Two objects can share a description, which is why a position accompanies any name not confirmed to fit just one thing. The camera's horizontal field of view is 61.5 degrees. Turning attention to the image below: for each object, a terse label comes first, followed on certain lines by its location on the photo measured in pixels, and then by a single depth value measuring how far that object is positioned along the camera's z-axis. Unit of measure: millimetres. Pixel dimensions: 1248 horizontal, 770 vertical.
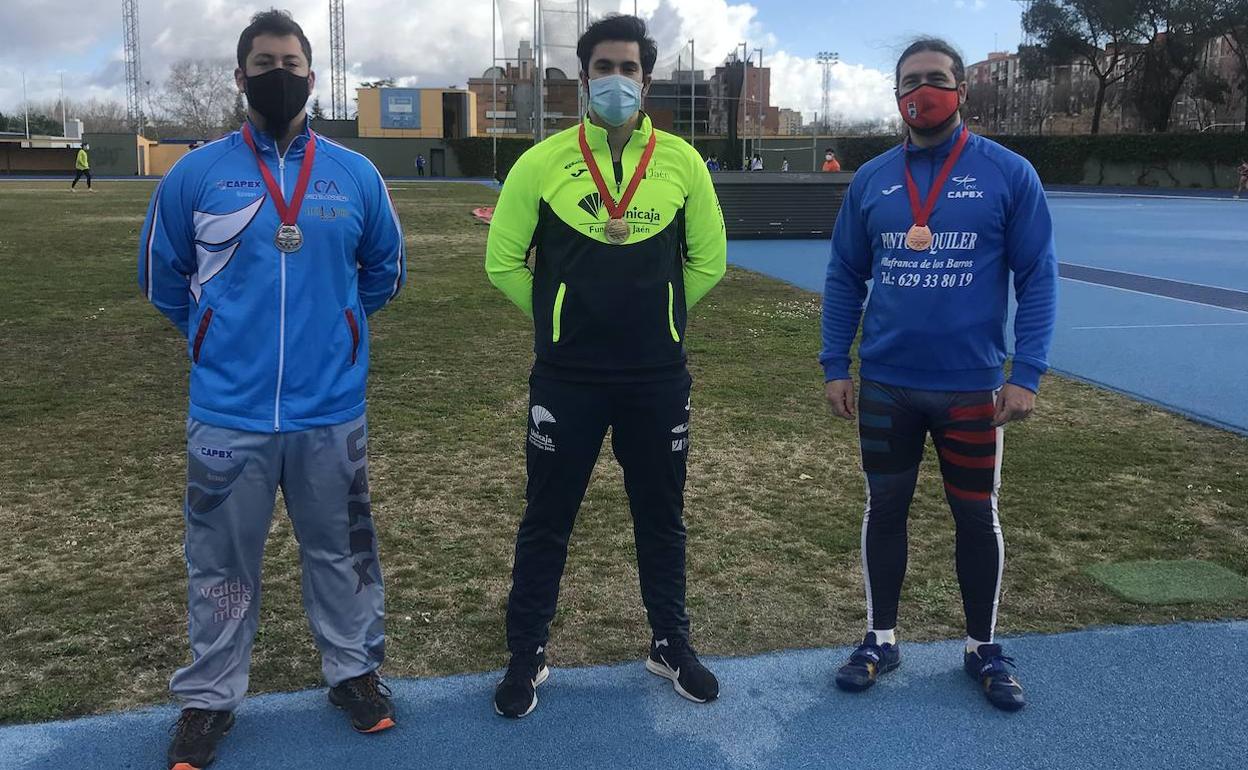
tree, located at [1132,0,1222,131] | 53688
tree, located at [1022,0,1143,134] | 56578
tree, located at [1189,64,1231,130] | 55203
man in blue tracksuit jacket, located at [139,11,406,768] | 2785
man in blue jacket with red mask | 3059
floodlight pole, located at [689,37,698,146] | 35119
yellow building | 67250
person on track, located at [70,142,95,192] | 37469
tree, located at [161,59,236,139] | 83219
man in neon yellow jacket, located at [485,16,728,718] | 2953
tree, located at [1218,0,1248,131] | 51812
